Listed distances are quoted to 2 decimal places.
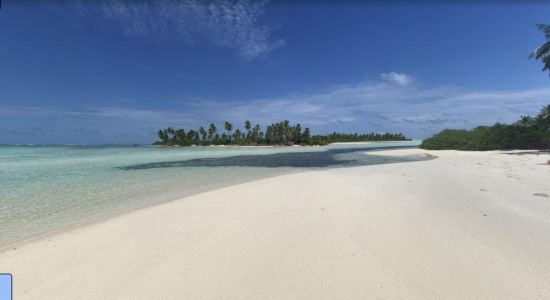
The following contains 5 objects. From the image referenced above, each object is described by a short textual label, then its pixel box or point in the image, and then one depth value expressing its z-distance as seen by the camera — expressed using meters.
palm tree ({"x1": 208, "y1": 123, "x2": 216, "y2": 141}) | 132.50
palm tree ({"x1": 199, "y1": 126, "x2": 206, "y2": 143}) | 133.12
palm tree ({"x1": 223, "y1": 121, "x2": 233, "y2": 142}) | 127.56
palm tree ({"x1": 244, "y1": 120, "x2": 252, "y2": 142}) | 124.38
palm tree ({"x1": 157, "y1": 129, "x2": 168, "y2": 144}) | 136.25
